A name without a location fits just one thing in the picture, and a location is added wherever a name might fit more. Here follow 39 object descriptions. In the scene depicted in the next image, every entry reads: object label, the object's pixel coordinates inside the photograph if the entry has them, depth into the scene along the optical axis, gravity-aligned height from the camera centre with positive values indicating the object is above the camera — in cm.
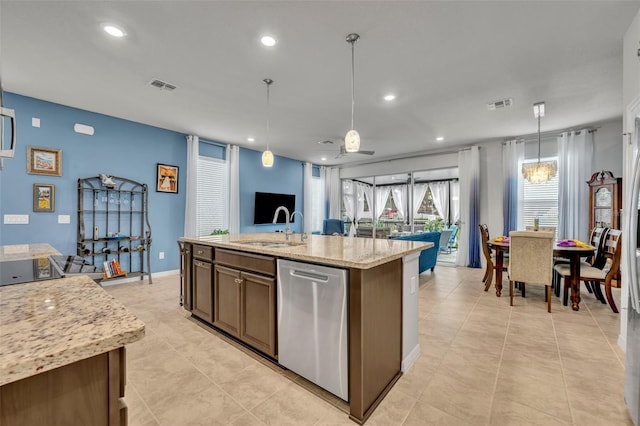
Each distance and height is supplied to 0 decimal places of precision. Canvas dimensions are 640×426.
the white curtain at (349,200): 862 +37
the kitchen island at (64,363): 55 -31
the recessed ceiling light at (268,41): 242 +149
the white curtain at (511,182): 548 +61
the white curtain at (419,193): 710 +49
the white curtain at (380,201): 793 +31
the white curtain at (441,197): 717 +40
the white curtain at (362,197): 819 +45
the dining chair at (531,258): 324 -53
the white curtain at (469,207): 588 +11
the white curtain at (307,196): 789 +42
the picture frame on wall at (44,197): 373 +16
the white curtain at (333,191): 858 +64
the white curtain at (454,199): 696 +34
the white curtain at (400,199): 747 +37
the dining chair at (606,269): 317 -69
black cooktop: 111 -27
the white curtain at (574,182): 482 +56
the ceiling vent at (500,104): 370 +148
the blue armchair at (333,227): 770 -42
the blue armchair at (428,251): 433 -66
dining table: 327 -53
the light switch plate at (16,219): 355 -13
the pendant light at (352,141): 267 +68
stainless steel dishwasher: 169 -73
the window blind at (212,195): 563 +33
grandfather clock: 420 +23
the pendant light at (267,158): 346 +66
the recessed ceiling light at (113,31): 228 +149
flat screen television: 663 +15
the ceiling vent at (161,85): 320 +147
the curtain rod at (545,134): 479 +147
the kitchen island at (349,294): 162 -63
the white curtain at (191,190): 524 +39
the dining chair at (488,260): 411 -70
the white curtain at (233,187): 600 +51
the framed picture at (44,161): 370 +66
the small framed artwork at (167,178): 493 +57
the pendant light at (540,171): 413 +64
